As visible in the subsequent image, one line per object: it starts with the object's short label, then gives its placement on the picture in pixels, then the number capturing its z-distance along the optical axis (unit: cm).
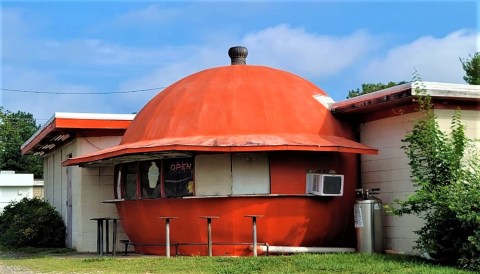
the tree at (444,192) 1196
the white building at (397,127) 1390
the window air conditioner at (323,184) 1487
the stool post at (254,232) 1445
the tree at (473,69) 2816
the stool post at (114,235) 1627
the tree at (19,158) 6013
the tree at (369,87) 4088
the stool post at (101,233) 1660
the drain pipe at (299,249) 1488
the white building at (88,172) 1858
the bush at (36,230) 2062
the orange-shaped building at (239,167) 1478
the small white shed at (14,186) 4403
